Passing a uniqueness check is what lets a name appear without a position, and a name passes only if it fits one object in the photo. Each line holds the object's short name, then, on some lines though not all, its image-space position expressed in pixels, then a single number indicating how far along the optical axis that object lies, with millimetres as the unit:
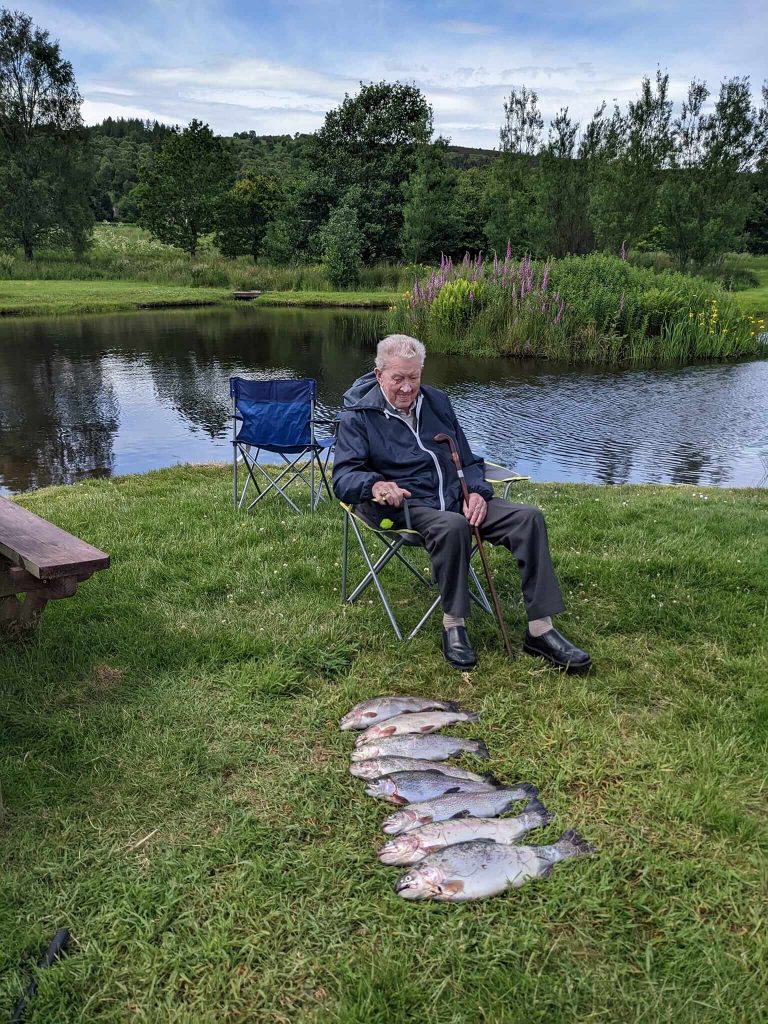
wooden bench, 2922
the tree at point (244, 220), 37344
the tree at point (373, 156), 32875
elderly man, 3309
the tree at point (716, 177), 21547
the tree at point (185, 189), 37344
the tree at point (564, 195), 25531
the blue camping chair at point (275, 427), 5621
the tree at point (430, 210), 29656
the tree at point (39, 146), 32906
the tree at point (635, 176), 21984
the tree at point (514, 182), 28422
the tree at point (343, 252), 28562
